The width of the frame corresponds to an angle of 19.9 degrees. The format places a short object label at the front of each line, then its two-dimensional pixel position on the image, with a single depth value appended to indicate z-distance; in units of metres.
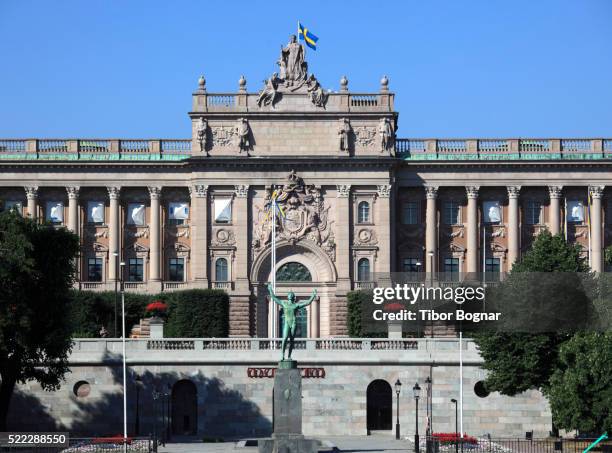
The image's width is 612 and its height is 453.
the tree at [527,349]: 100.19
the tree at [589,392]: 90.38
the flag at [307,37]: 135.90
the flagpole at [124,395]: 99.59
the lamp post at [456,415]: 104.43
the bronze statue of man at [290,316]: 84.12
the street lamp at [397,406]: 103.88
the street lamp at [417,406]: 93.12
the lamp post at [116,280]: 124.07
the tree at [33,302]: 95.69
